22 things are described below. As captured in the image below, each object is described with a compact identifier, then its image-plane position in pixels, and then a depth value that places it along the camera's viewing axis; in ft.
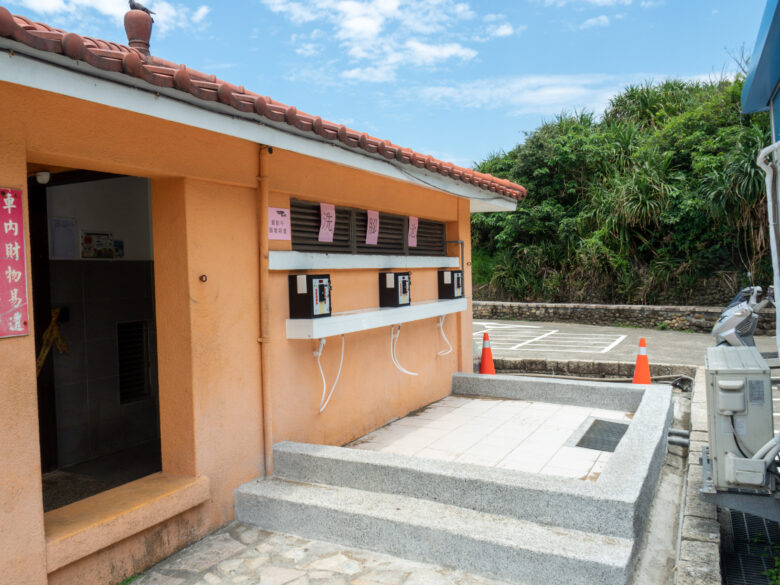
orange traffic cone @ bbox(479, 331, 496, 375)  31.04
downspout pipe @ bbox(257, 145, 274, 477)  15.62
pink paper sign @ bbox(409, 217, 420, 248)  23.67
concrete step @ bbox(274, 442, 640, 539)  12.09
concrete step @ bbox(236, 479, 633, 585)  11.29
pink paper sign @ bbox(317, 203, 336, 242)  18.42
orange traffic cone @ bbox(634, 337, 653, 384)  27.86
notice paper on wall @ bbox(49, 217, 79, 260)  17.35
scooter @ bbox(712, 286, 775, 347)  18.78
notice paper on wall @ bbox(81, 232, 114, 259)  18.40
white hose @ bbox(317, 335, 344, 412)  17.89
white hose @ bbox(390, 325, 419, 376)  22.14
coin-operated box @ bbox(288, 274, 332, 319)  16.44
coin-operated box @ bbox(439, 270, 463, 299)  25.46
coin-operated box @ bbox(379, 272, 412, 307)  21.16
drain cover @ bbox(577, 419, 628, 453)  18.86
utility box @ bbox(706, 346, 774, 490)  12.85
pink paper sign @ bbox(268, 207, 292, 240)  16.08
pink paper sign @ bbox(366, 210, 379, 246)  20.83
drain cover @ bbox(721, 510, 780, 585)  13.35
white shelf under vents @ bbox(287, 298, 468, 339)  16.48
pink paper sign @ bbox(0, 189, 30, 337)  10.31
